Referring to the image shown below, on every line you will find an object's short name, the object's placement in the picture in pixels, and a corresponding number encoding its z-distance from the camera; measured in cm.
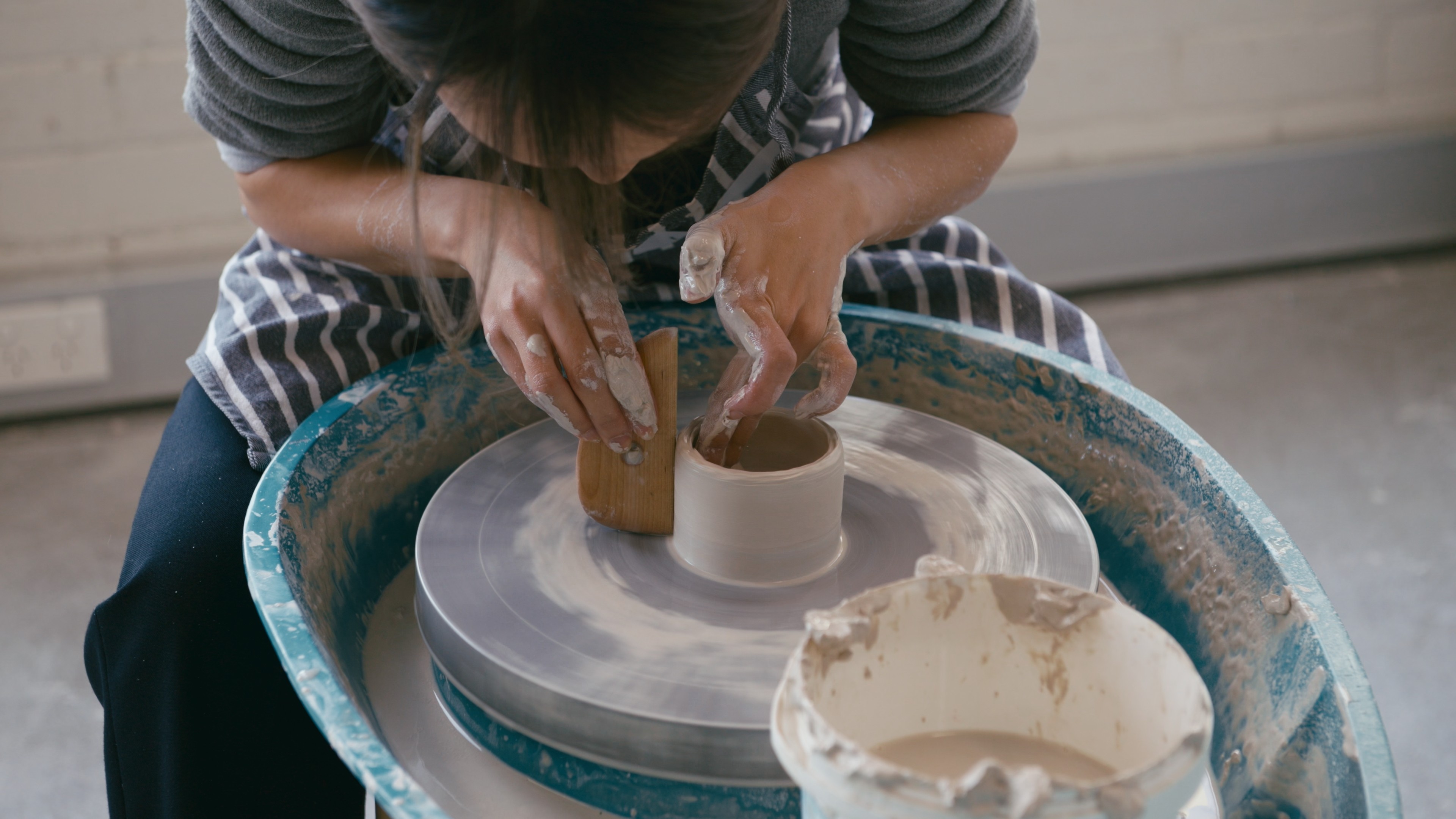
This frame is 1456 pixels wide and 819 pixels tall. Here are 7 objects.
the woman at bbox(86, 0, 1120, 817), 79
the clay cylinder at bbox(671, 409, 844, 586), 97
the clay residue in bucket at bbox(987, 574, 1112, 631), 71
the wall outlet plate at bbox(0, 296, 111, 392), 251
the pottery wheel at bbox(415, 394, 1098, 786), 85
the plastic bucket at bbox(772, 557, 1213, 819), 67
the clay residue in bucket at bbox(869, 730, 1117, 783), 74
